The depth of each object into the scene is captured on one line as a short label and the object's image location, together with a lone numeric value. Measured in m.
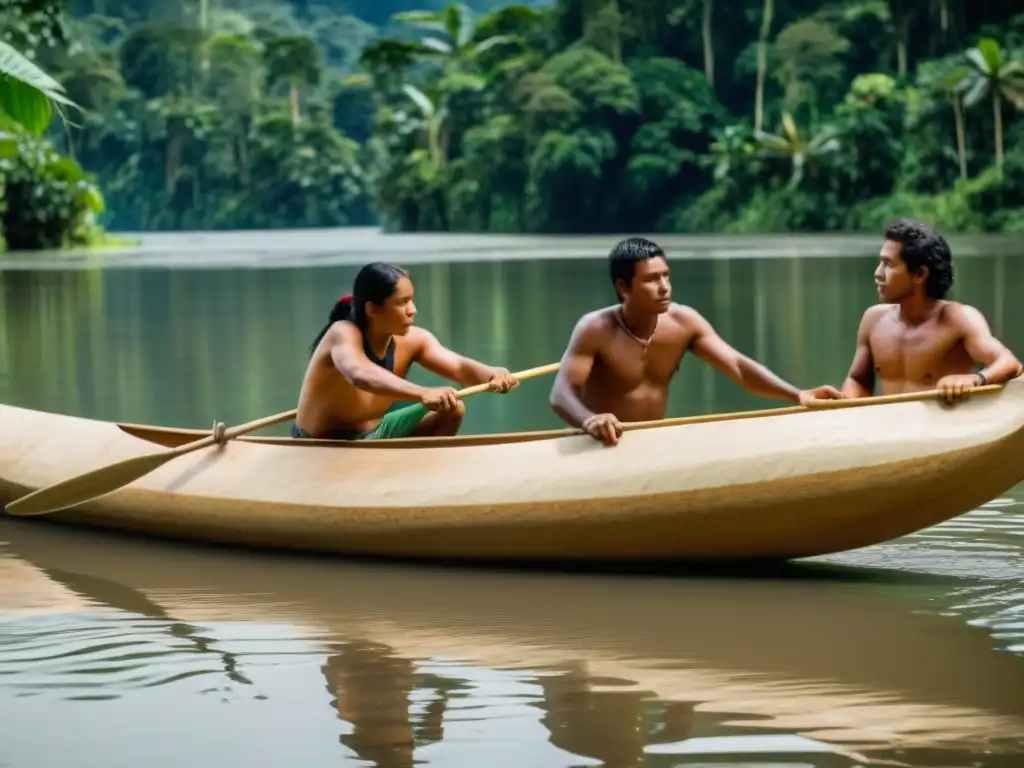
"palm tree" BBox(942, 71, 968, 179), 52.55
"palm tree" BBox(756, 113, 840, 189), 57.50
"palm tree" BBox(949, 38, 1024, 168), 50.88
